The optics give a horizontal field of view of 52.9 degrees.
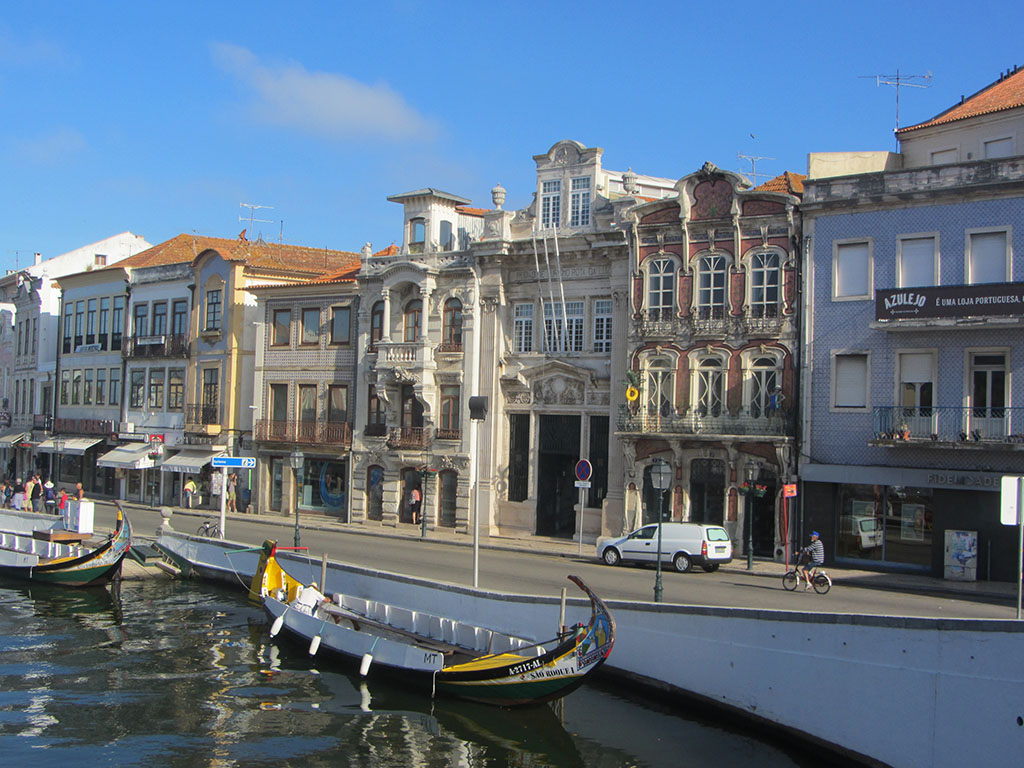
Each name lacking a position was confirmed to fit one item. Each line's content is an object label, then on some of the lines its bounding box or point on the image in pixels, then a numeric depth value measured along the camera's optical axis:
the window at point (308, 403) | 48.12
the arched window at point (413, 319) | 44.34
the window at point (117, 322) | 57.28
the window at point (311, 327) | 48.31
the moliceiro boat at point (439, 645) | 17.56
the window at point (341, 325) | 47.25
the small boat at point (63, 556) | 30.12
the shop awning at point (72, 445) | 56.91
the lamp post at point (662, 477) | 25.62
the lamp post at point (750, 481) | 32.87
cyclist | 27.56
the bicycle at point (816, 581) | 27.38
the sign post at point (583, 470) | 31.94
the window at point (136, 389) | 55.59
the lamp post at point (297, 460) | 37.25
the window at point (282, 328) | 49.28
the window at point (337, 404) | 47.09
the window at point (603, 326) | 39.41
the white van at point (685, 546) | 30.89
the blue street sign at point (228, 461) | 33.65
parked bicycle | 34.56
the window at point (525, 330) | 41.47
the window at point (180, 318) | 53.50
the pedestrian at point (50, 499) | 44.47
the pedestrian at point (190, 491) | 49.62
